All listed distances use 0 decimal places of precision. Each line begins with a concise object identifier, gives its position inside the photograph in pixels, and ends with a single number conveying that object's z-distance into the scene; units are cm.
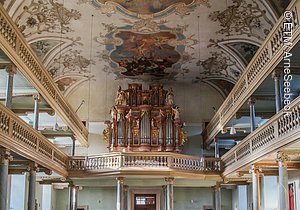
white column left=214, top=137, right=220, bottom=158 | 2586
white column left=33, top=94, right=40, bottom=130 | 1836
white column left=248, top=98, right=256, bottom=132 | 1859
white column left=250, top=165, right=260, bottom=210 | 1742
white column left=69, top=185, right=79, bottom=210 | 2392
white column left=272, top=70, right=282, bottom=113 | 1489
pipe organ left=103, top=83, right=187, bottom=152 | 2602
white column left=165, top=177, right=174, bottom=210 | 2147
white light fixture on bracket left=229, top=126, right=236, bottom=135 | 2264
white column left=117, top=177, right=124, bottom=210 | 2119
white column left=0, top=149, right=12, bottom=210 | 1360
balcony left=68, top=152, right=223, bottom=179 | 2152
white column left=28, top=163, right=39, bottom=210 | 1712
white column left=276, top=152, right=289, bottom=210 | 1345
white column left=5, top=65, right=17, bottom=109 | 1479
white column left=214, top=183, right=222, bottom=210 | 2428
